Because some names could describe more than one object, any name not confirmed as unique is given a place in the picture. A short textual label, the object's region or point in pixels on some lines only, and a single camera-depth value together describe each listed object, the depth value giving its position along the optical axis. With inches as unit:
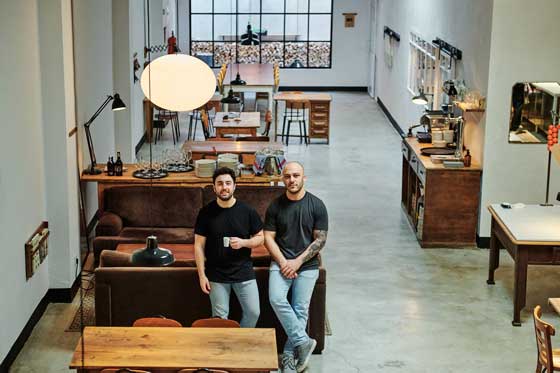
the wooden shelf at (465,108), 459.1
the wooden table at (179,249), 371.2
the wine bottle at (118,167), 439.2
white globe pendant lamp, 282.4
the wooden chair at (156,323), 279.0
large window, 1040.8
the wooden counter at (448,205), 461.4
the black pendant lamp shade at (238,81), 775.7
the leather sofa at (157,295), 323.9
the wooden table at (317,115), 733.3
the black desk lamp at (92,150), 431.2
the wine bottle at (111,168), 439.2
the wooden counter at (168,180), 433.1
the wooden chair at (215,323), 280.8
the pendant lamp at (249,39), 954.1
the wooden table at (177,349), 253.3
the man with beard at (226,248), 306.2
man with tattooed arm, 312.5
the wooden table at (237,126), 624.4
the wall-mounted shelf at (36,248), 348.2
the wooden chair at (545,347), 277.4
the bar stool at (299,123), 741.9
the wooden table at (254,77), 779.4
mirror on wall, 448.5
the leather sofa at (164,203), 425.4
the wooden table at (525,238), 361.1
